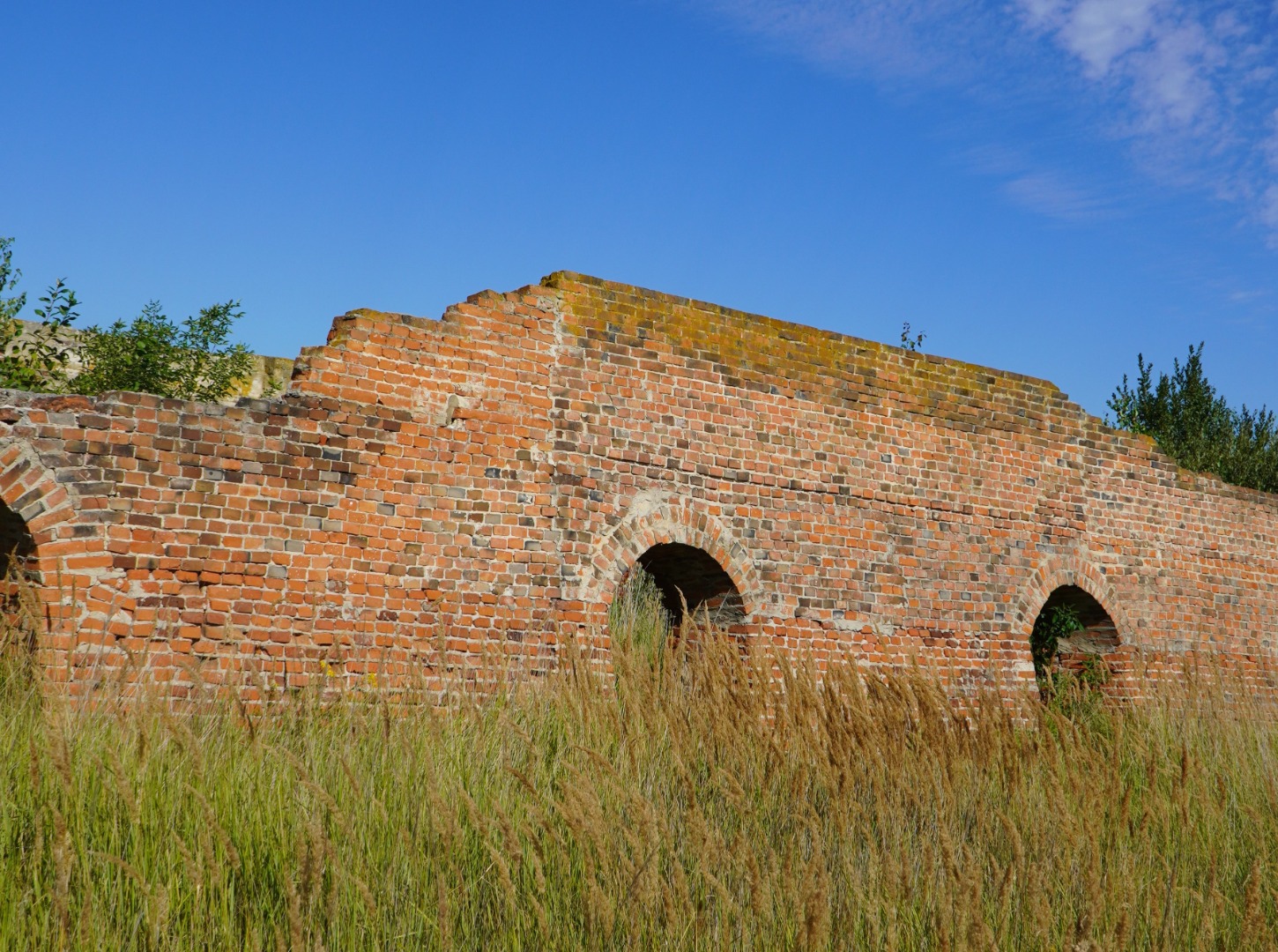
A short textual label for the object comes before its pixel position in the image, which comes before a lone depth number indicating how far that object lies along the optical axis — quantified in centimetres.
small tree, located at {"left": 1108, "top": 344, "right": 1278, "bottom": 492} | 2333
